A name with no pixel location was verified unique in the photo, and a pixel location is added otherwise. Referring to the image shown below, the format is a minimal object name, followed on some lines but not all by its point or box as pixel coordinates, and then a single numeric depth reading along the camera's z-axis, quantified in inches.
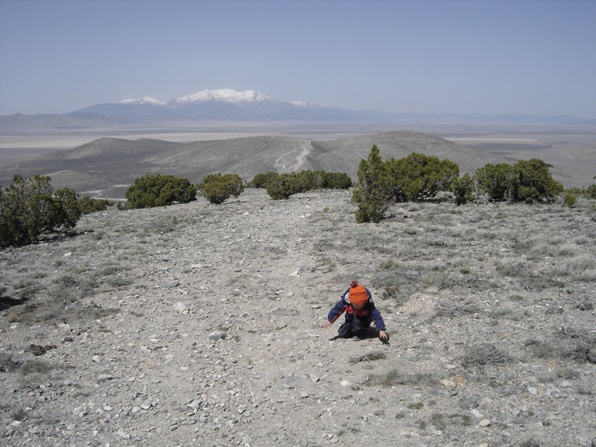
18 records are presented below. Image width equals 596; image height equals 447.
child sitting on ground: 302.0
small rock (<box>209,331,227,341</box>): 320.5
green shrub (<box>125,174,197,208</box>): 1016.9
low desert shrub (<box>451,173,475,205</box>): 749.9
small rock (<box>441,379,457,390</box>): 245.2
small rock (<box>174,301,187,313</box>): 368.1
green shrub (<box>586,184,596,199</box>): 862.1
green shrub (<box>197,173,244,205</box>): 909.8
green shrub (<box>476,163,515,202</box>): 764.0
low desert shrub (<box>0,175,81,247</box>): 600.4
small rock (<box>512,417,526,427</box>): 211.1
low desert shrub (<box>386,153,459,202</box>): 788.0
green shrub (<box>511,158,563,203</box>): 745.0
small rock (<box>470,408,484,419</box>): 219.9
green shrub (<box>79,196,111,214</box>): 1002.3
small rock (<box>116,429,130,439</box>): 223.9
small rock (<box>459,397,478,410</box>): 227.8
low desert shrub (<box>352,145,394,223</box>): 614.9
